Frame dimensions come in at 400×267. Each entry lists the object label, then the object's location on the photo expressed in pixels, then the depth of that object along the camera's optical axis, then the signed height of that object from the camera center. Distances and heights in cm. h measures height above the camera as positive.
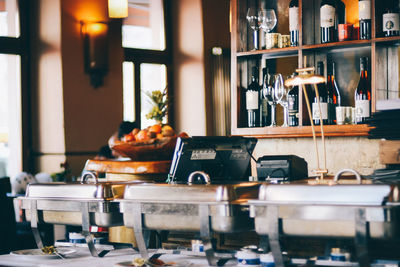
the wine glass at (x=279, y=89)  280 +10
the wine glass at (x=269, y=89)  291 +11
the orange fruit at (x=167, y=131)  309 -9
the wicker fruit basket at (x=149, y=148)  296 -16
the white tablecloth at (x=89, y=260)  216 -52
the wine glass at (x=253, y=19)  343 +52
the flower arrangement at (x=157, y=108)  391 +4
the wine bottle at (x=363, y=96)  329 +8
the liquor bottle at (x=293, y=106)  360 +3
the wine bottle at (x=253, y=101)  366 +6
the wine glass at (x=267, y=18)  323 +49
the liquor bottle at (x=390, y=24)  326 +45
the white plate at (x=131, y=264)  209 -51
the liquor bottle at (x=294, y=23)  358 +51
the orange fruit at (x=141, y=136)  301 -10
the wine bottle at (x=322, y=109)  341 +1
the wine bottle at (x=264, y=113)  375 -1
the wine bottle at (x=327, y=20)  338 +49
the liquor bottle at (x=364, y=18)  332 +49
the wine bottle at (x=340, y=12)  359 +57
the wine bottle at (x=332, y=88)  364 +13
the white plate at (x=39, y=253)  230 -52
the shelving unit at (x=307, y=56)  334 +31
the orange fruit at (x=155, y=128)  312 -7
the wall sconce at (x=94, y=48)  650 +71
